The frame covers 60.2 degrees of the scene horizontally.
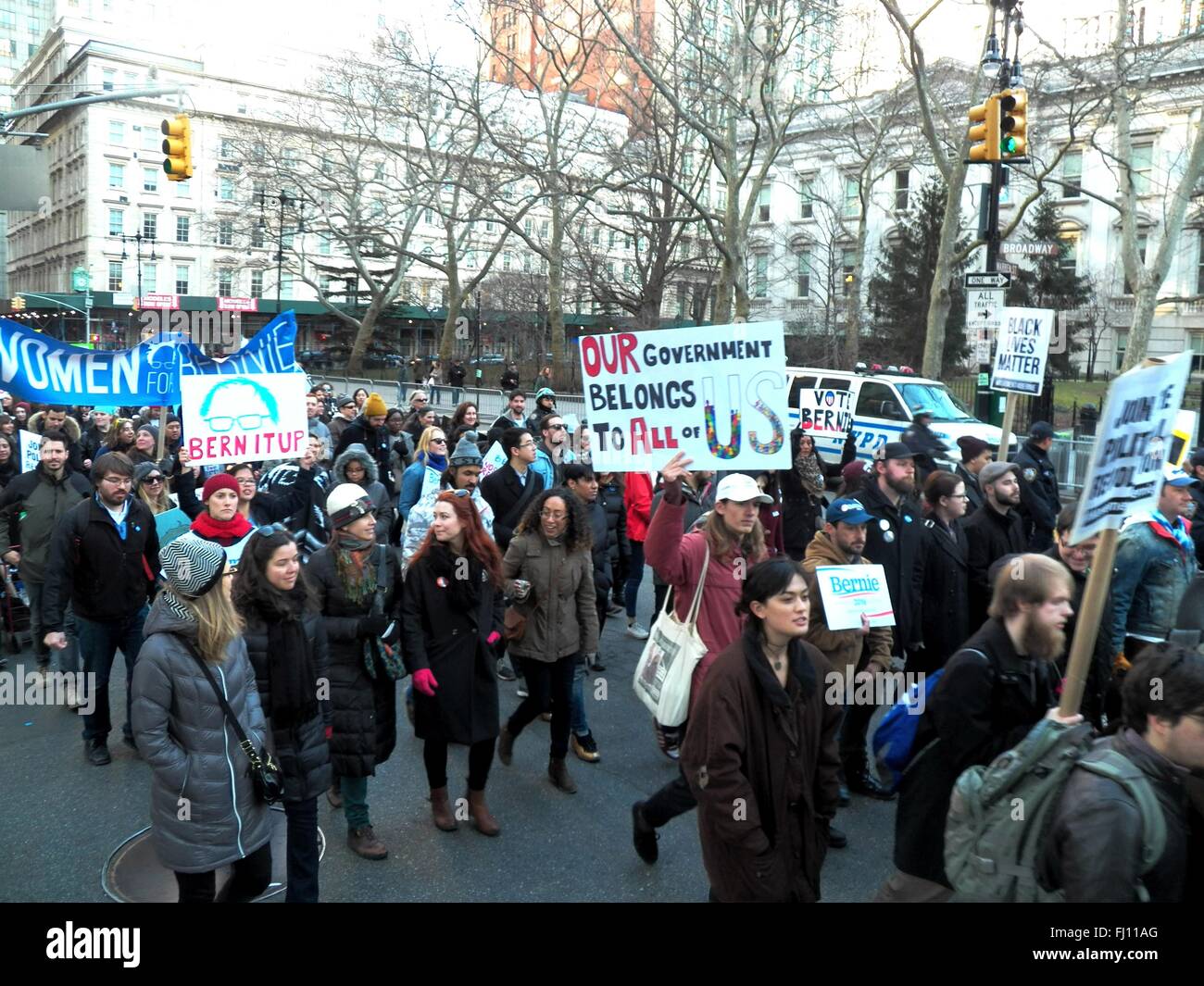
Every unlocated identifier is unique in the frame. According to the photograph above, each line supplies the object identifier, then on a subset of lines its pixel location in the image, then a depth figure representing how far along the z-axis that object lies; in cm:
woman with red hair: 507
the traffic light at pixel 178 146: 1503
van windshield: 1806
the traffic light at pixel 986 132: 1247
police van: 1758
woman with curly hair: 567
